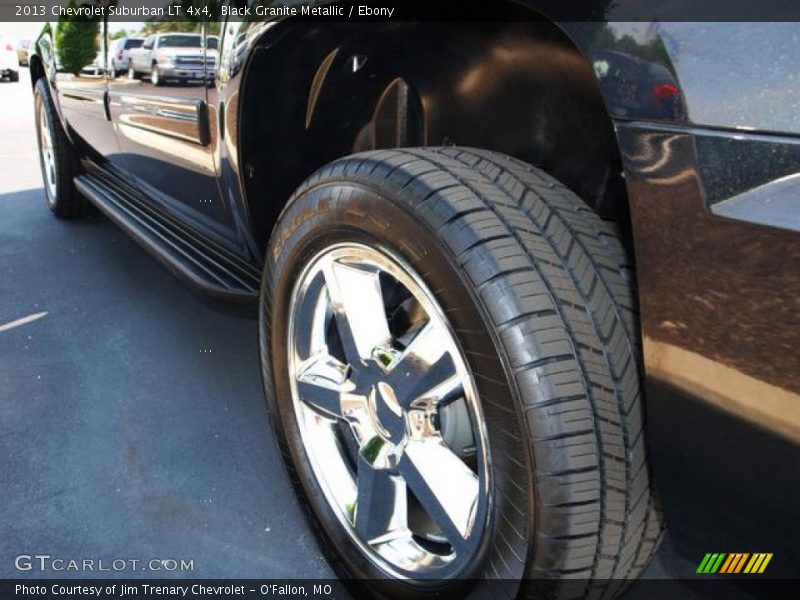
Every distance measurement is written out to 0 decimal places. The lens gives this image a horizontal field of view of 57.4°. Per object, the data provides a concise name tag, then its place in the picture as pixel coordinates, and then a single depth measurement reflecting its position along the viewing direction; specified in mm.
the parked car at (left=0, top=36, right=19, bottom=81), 14680
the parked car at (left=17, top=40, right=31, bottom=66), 14297
